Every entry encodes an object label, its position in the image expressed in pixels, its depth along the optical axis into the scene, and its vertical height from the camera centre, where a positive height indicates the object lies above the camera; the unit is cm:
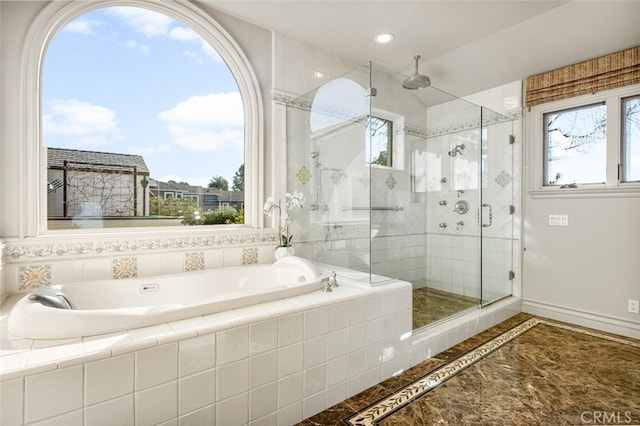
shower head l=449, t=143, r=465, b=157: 327 +61
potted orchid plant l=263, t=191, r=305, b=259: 271 -1
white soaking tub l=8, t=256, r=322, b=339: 124 -47
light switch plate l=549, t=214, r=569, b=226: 298 -10
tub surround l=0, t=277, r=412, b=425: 108 -65
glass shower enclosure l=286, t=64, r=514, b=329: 248 +20
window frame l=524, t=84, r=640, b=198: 267 +54
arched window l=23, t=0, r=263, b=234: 204 +64
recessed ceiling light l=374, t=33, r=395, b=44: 285 +156
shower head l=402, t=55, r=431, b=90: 287 +119
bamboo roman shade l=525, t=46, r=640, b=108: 260 +117
